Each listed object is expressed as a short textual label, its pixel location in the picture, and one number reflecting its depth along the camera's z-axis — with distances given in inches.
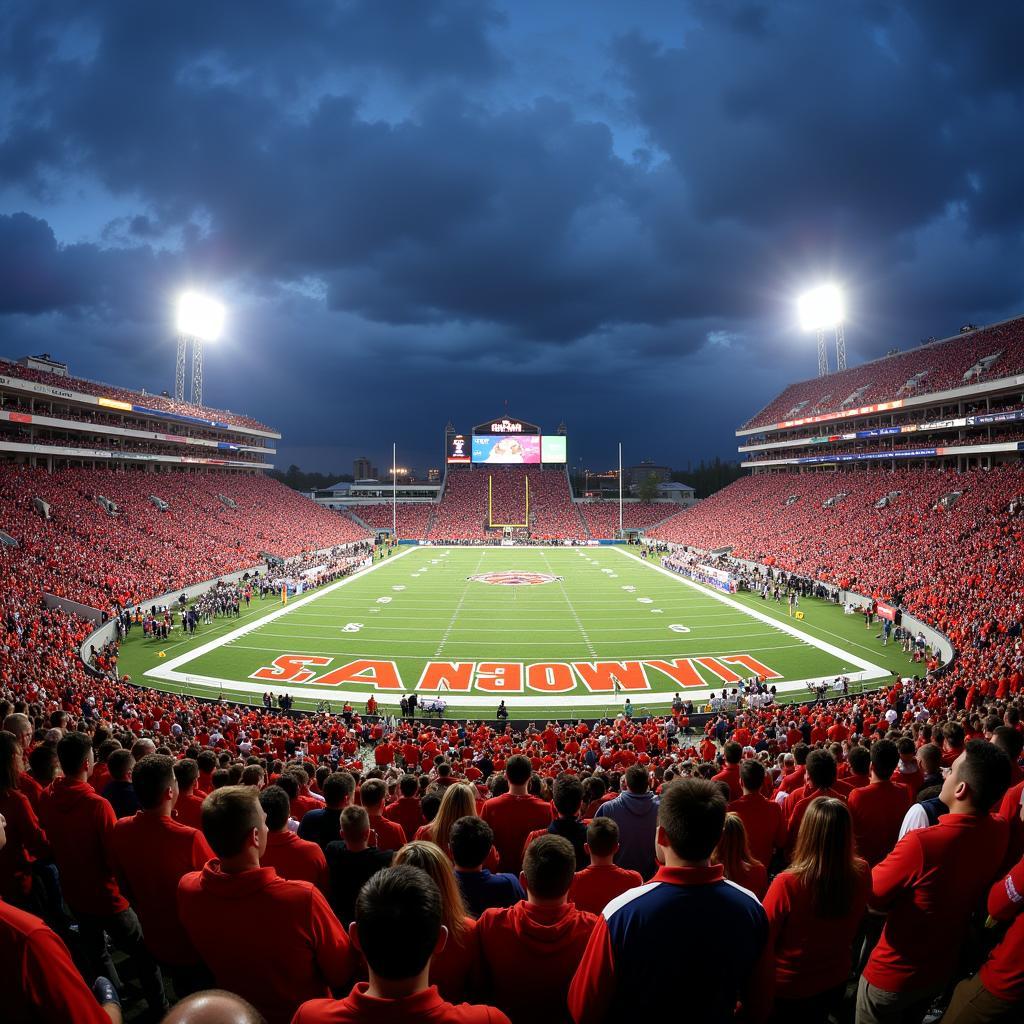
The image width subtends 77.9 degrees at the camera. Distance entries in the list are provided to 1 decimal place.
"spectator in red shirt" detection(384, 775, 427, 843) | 239.9
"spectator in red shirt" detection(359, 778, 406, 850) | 190.4
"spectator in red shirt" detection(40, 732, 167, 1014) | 163.9
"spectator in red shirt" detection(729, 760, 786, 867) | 205.9
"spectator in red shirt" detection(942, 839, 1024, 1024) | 111.7
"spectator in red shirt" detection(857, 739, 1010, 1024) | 125.9
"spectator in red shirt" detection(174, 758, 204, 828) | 209.5
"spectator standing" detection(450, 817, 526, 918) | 126.3
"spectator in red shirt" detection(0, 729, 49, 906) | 169.9
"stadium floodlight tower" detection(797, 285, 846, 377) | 2415.1
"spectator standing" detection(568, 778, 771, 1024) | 84.5
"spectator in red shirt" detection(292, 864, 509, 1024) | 67.2
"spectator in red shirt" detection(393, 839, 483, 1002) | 103.3
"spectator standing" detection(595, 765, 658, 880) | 198.4
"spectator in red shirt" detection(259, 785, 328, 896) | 143.3
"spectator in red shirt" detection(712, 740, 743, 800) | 273.4
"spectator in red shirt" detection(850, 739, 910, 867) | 190.9
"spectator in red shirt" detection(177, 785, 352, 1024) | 103.2
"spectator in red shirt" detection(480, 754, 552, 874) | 203.6
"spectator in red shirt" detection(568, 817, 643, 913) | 136.9
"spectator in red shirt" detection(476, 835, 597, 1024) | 101.8
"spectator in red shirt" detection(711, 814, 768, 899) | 150.4
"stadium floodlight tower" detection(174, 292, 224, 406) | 2261.3
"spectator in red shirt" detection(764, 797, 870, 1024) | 113.3
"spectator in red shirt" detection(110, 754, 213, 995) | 145.2
